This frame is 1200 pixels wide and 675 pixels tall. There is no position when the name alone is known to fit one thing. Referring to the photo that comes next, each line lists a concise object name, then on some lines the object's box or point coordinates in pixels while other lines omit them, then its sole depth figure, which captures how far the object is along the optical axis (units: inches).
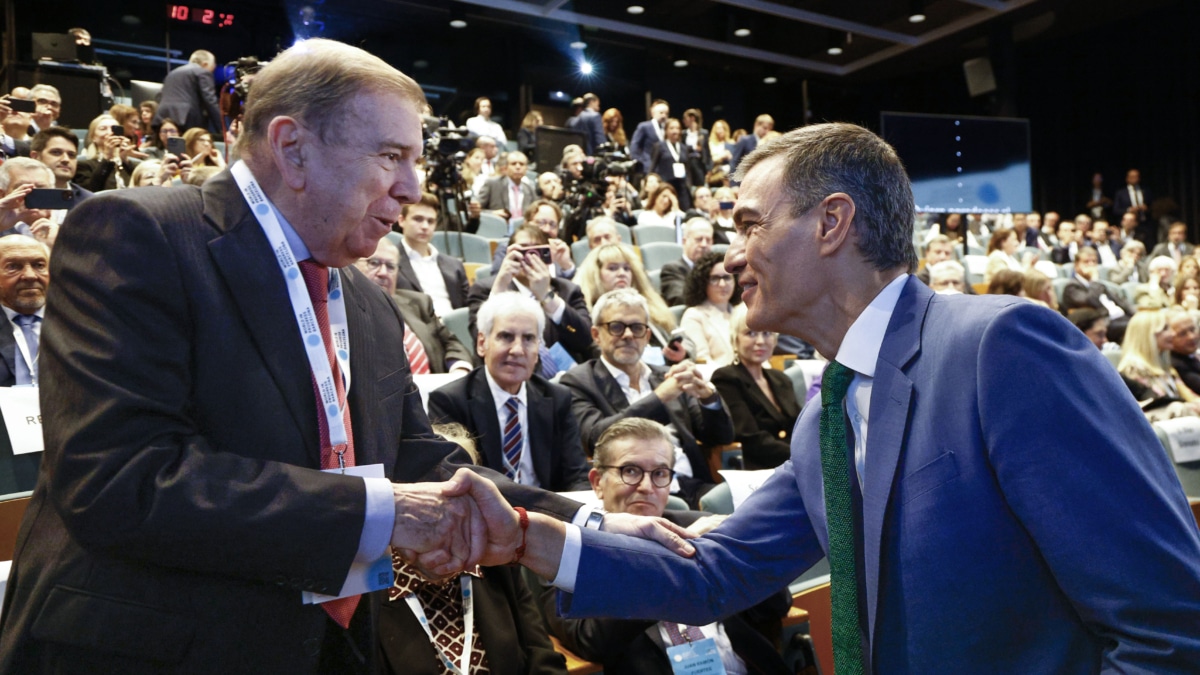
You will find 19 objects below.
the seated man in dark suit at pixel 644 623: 101.7
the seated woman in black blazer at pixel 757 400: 171.3
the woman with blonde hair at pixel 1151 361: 223.9
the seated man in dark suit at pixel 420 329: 173.2
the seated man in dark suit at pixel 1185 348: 235.9
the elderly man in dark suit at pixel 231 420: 47.7
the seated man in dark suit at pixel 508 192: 353.4
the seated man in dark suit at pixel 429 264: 216.5
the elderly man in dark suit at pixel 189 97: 339.6
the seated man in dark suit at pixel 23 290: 139.1
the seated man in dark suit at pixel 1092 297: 261.0
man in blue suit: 45.1
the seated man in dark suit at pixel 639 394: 153.4
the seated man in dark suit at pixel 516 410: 142.2
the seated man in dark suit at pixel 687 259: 254.1
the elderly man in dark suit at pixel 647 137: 429.4
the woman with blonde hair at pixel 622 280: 217.0
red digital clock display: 513.0
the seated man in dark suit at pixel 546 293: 188.4
